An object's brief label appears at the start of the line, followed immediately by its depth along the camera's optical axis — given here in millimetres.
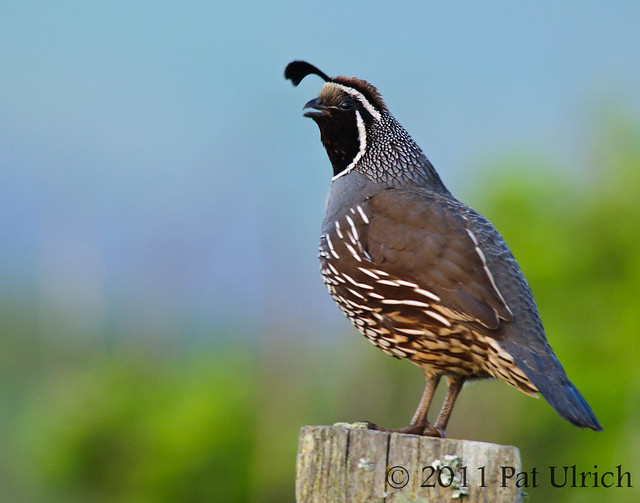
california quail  8344
